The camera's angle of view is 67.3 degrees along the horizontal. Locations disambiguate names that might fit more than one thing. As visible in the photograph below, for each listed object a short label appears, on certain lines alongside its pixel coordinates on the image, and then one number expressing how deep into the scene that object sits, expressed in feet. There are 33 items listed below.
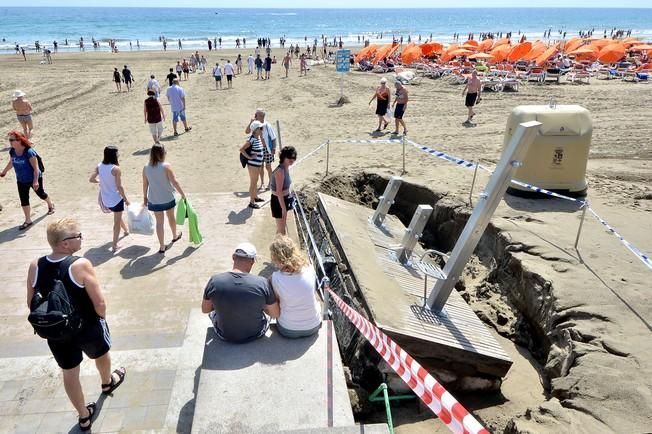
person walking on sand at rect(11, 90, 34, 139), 41.55
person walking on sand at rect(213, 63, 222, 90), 80.43
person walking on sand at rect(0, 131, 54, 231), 24.06
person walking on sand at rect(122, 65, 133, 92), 77.10
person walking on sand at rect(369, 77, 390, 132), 48.78
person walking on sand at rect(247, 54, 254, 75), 102.12
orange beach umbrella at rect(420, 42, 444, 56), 117.80
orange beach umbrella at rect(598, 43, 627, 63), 93.50
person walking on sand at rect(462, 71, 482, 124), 53.52
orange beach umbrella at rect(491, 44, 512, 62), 98.58
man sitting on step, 12.34
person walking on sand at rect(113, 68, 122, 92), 76.02
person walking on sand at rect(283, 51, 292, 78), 98.95
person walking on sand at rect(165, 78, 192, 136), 46.11
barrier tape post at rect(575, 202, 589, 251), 22.16
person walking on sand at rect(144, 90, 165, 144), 41.63
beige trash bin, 29.17
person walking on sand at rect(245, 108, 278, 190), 29.53
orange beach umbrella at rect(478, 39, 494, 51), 114.21
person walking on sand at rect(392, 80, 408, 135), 46.39
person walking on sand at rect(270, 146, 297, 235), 21.18
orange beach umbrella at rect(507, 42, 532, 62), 95.96
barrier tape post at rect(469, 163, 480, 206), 29.03
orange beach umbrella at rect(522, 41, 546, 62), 94.48
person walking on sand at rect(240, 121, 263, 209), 28.35
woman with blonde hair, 12.71
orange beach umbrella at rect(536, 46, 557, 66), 87.97
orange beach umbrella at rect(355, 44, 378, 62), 114.93
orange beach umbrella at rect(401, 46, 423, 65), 107.04
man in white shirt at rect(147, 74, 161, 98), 53.20
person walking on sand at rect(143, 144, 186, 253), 21.81
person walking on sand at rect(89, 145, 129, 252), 22.34
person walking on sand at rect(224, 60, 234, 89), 81.87
